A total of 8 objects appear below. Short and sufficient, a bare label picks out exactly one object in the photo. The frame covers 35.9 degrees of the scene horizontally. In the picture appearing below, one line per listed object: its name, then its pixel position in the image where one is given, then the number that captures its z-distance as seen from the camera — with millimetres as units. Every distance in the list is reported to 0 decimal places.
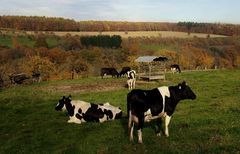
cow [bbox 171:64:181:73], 56531
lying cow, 20109
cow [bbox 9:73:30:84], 47531
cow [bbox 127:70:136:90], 35094
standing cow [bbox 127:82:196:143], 14586
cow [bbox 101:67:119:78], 50778
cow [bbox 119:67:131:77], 49200
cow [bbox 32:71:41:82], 50594
